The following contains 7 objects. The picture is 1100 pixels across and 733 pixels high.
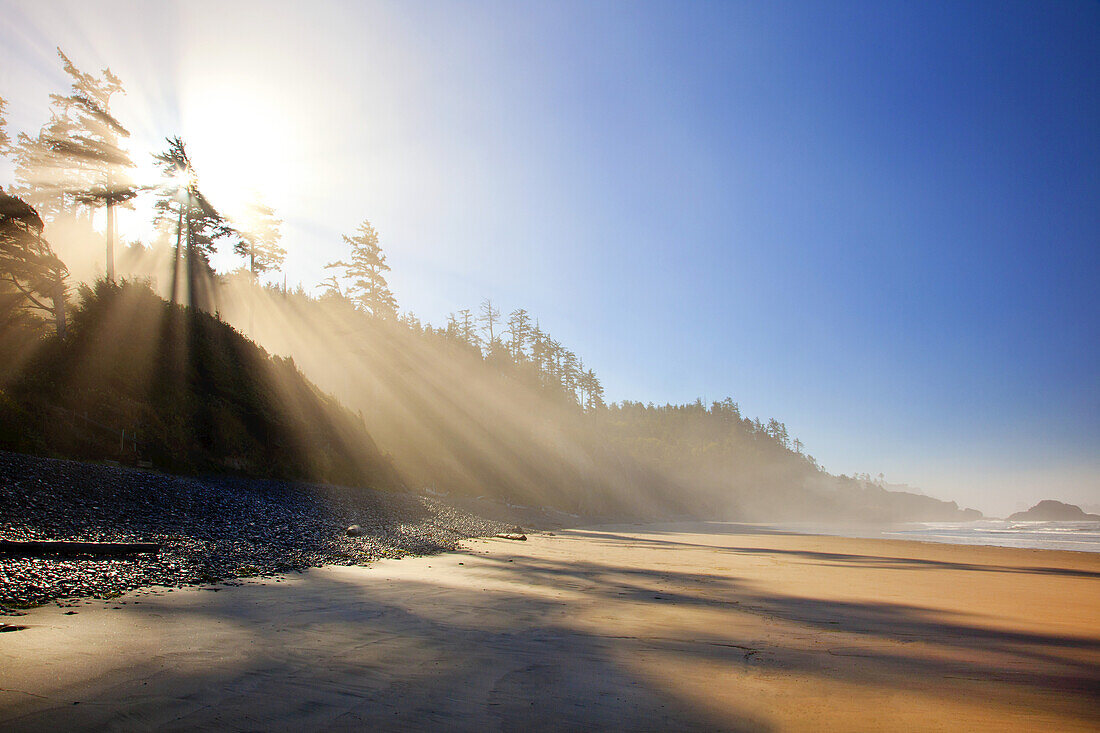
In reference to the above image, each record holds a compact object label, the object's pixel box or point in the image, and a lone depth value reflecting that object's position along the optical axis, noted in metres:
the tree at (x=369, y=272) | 49.88
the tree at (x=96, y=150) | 29.38
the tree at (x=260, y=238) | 40.34
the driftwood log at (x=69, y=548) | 7.53
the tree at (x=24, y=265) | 18.06
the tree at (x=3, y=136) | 38.22
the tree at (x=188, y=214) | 31.62
